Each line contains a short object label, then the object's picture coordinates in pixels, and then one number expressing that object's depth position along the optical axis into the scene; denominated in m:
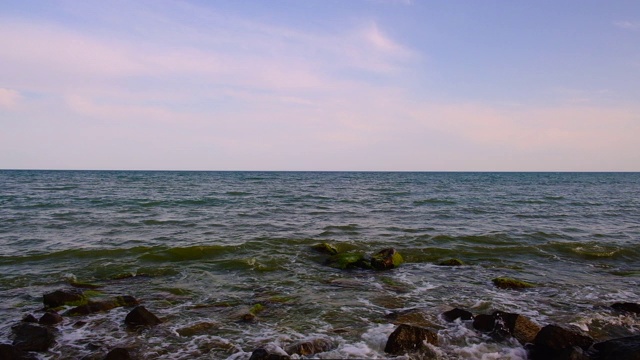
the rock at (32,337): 7.69
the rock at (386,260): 14.35
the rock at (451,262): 15.05
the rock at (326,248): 16.57
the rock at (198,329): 8.52
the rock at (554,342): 7.37
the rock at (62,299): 9.98
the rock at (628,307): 9.73
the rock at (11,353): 6.97
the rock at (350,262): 14.41
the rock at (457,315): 9.26
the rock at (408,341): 7.61
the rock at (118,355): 7.08
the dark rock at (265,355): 6.85
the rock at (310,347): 7.53
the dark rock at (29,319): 9.09
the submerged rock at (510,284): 12.06
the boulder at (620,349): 6.60
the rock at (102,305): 9.62
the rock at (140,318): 8.88
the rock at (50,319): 8.94
